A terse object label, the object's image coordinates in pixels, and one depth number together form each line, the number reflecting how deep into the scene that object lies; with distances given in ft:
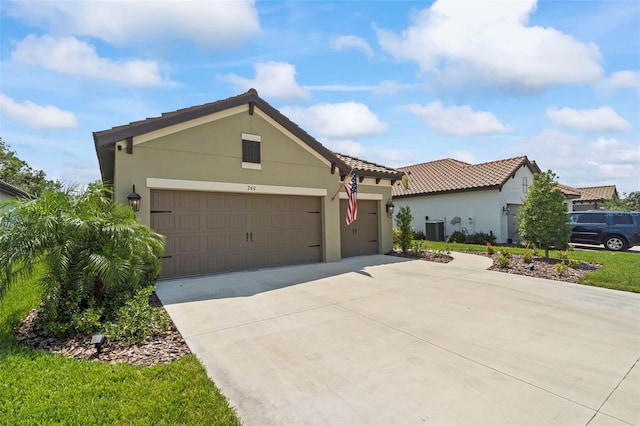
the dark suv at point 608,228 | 45.85
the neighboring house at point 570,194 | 76.14
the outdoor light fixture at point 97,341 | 12.46
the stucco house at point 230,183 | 24.25
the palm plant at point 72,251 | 14.34
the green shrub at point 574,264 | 30.07
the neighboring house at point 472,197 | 54.54
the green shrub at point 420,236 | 62.39
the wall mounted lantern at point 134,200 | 22.59
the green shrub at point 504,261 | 30.32
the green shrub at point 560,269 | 26.84
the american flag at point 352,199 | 31.30
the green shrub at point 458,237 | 56.95
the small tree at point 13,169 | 94.99
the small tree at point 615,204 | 89.63
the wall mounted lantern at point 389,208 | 41.37
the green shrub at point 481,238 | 54.08
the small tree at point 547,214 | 33.58
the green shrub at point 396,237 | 41.45
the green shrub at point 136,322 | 13.44
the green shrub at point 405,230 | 40.11
